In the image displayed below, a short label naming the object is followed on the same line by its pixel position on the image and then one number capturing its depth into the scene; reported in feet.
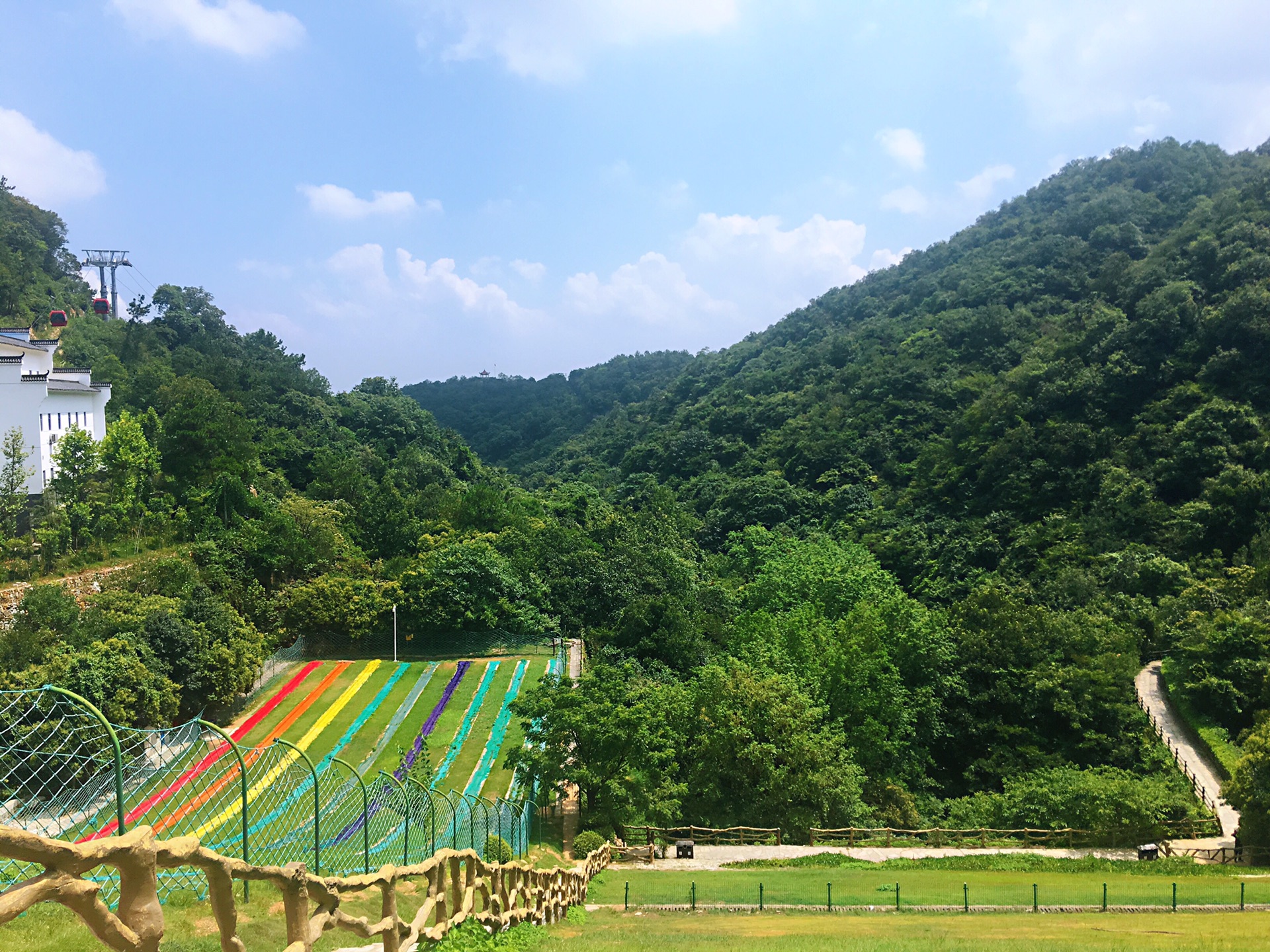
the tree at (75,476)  107.76
